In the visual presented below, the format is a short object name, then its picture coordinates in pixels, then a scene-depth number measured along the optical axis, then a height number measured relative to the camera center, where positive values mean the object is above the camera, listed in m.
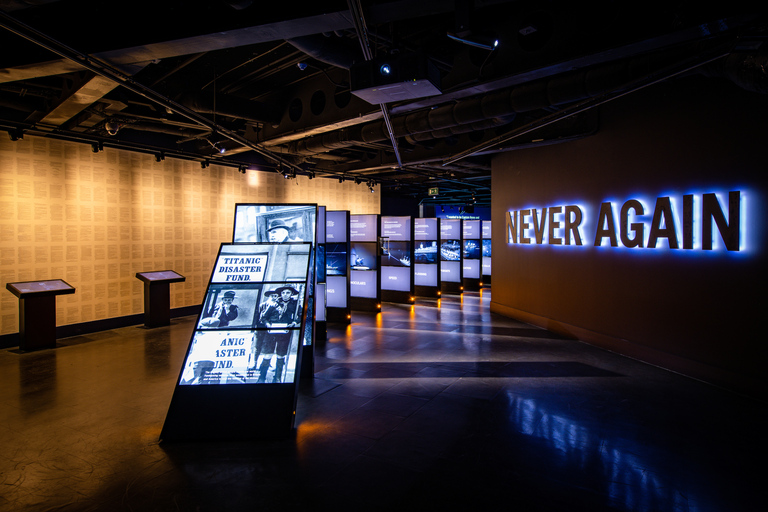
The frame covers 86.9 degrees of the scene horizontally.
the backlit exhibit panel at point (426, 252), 13.23 -0.11
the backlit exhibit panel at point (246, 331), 3.76 -0.78
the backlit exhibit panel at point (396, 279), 12.20 -0.92
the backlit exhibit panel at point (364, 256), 10.70 -0.20
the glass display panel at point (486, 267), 16.86 -0.78
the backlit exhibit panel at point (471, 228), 14.74 +0.73
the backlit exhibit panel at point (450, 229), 13.86 +0.65
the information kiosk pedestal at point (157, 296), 8.80 -1.05
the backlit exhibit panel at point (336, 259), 9.14 -0.24
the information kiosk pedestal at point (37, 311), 7.03 -1.11
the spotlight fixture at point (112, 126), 7.28 +2.21
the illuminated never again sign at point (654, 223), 5.23 +0.39
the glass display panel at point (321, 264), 7.55 -0.29
